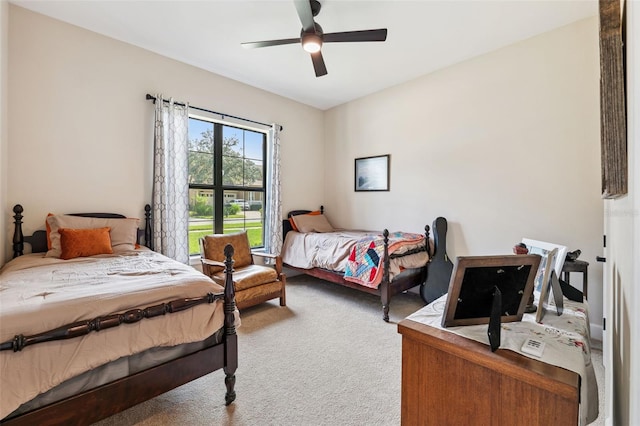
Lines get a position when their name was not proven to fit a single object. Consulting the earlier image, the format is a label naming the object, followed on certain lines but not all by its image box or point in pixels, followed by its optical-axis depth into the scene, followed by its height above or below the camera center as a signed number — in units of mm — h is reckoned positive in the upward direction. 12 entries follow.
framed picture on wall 4254 +631
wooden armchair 3035 -684
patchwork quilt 3047 -514
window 3734 +473
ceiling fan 2281 +1514
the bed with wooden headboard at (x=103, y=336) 1160 -600
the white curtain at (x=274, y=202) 4287 +169
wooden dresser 812 -564
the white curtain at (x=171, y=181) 3188 +375
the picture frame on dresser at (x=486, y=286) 1014 -273
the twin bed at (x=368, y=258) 3039 -548
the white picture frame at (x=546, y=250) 1454 -215
